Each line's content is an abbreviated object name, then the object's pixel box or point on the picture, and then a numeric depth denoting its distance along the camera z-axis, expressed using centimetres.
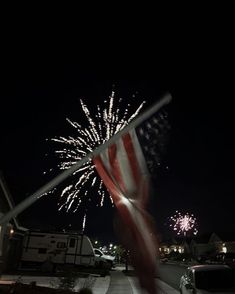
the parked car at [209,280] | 602
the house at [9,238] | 1334
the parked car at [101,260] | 1874
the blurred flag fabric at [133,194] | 284
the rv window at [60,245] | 1752
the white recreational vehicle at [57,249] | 1729
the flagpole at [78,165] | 280
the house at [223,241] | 4920
